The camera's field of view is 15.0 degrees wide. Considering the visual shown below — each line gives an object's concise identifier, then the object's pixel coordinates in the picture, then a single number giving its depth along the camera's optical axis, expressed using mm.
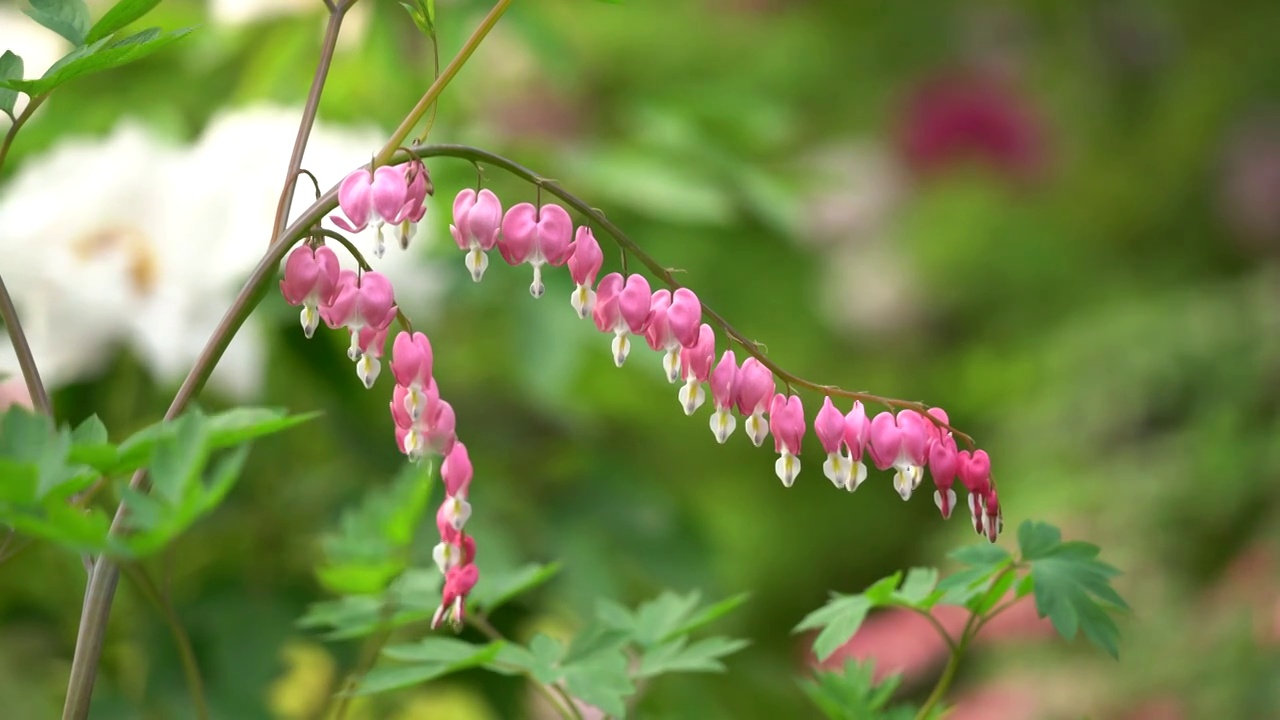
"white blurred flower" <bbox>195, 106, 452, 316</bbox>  1835
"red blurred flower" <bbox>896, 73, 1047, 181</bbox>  4898
